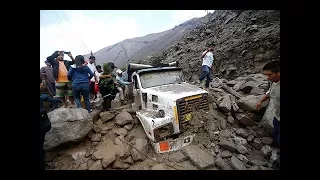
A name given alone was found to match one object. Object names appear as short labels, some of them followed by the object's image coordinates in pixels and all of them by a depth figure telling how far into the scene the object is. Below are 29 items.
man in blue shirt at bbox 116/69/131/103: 4.02
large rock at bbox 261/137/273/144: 2.87
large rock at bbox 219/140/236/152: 2.81
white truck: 2.75
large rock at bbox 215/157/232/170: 2.56
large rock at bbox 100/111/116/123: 3.37
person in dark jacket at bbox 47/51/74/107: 3.44
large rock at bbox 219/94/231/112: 3.33
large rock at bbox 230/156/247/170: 2.52
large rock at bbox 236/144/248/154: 2.80
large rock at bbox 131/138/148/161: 2.74
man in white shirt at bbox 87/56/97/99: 4.23
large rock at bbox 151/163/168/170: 2.59
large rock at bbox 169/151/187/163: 2.66
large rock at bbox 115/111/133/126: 3.31
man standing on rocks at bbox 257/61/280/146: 2.34
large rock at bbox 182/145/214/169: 2.55
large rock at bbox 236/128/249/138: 3.06
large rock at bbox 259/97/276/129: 2.85
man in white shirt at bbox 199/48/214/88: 4.38
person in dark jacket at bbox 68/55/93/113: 3.09
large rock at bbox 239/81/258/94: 3.97
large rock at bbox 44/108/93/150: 2.75
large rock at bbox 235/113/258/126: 3.16
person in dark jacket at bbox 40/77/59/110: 2.89
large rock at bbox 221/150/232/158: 2.73
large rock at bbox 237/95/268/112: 3.18
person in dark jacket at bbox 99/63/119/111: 3.46
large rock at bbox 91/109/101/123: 3.31
